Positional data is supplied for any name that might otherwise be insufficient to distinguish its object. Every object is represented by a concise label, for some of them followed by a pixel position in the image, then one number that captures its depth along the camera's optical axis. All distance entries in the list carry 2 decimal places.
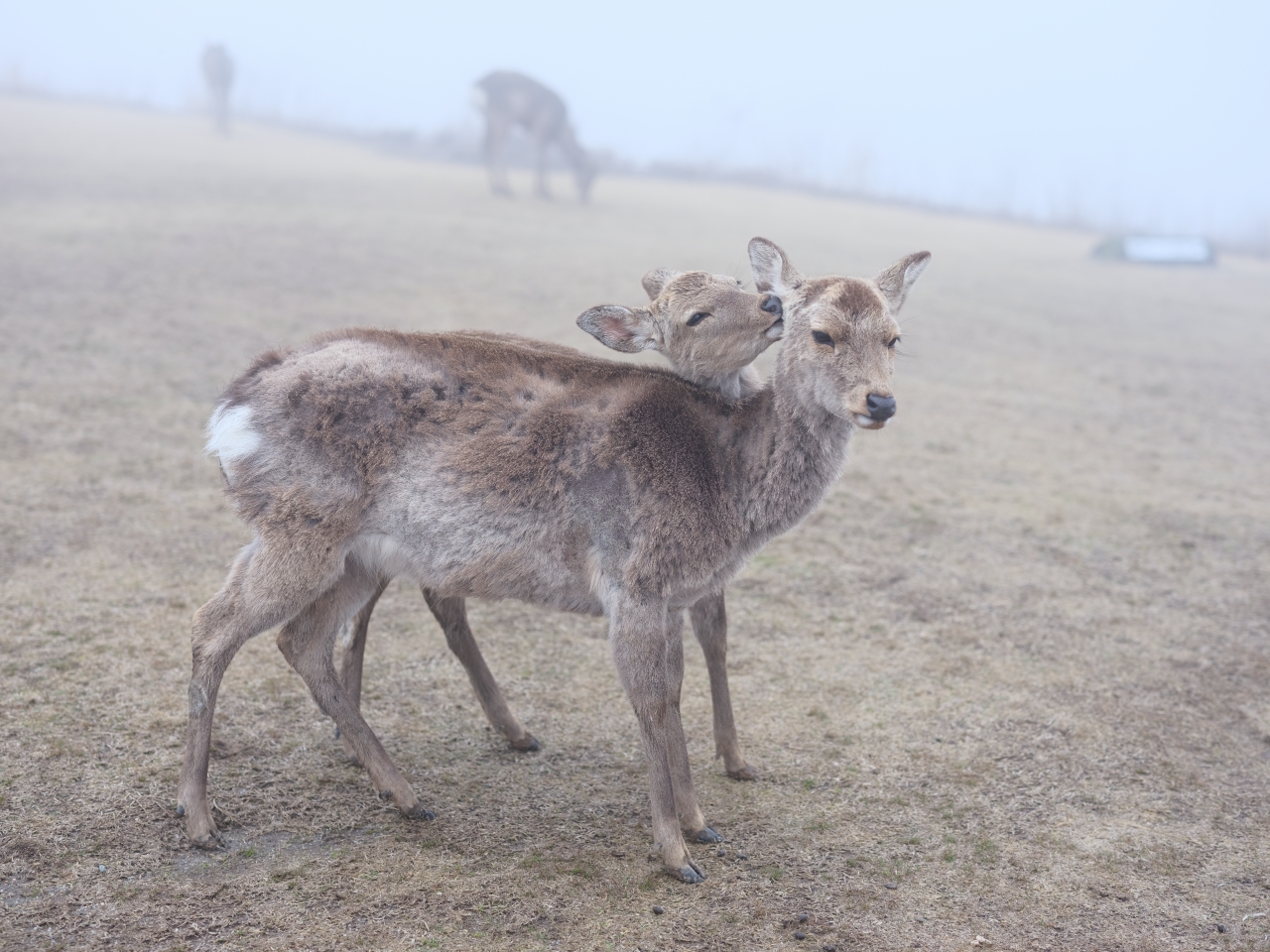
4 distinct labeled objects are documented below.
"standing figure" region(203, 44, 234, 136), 28.11
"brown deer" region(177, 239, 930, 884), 3.83
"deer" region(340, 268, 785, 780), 4.20
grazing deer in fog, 23.12
